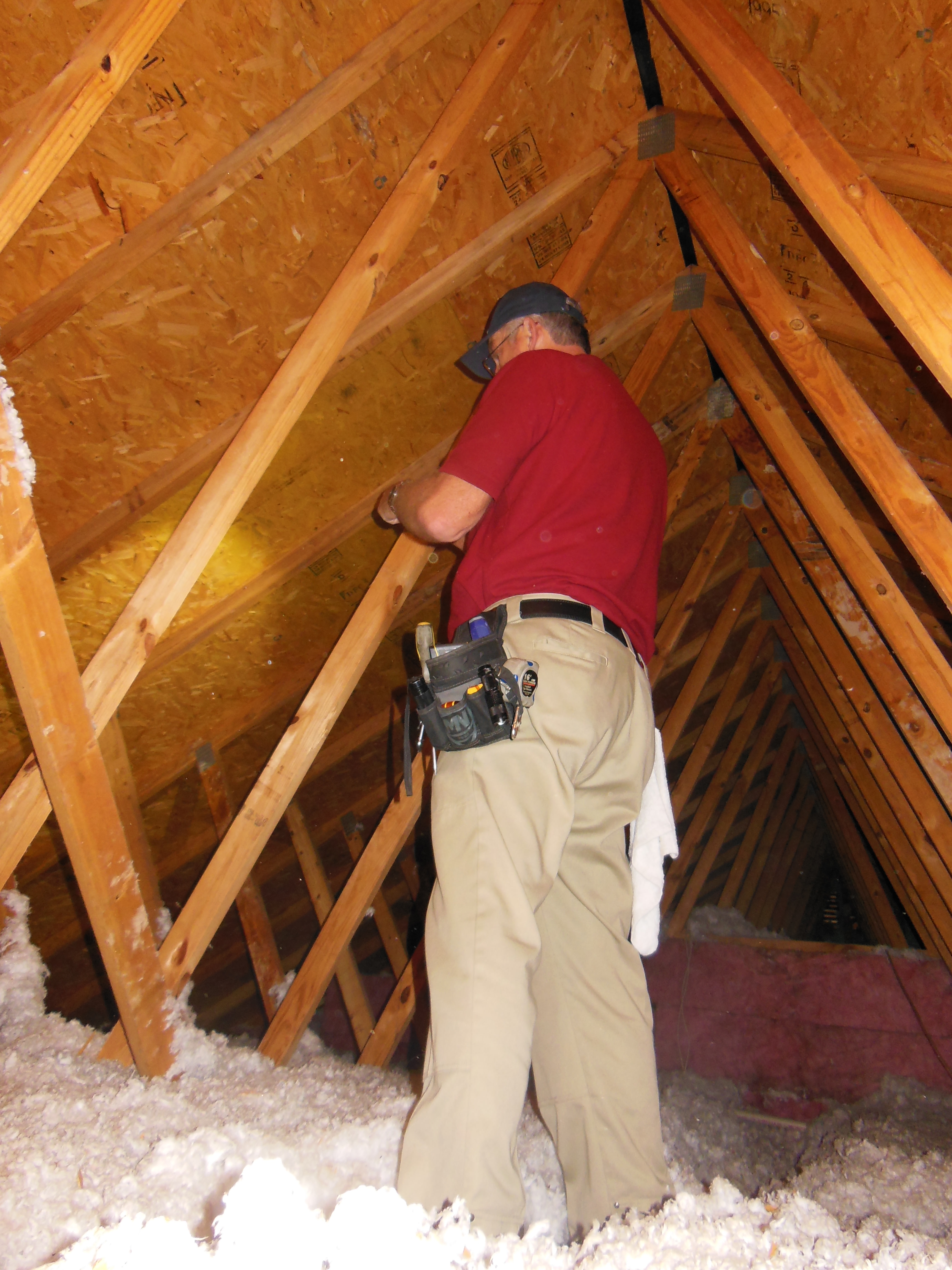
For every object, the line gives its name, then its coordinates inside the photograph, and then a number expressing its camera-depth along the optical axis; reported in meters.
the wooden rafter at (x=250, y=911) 3.51
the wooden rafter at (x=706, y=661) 4.70
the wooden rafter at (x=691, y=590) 4.31
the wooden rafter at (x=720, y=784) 5.18
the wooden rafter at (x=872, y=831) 4.05
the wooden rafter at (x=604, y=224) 2.64
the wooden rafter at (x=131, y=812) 2.81
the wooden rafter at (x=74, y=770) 1.43
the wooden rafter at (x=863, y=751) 3.56
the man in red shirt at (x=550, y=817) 1.24
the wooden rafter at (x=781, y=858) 7.26
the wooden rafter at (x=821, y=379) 1.85
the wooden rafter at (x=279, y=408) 1.77
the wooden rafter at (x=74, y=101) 1.43
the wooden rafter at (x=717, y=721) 5.05
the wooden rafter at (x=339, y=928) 2.65
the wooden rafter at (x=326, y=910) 3.99
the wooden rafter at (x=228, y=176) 1.96
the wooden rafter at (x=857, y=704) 3.32
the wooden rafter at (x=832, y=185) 1.40
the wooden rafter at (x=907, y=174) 1.75
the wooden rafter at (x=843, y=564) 2.41
